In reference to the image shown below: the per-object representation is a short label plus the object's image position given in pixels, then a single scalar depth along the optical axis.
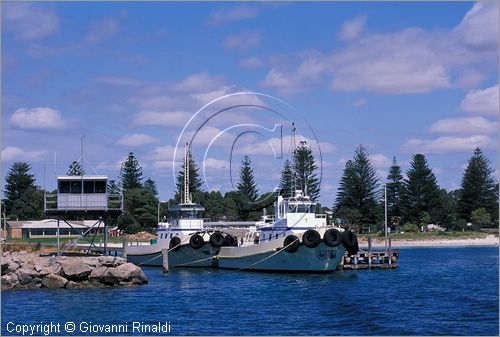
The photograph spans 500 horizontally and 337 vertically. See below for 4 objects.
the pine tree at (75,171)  65.46
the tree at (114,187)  160.00
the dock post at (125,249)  73.46
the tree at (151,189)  198.23
